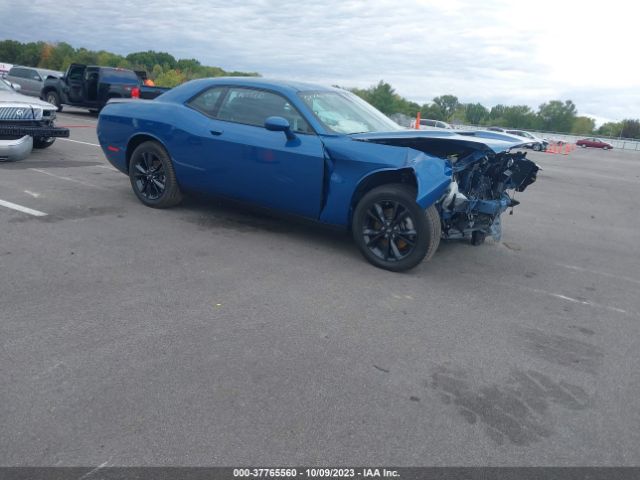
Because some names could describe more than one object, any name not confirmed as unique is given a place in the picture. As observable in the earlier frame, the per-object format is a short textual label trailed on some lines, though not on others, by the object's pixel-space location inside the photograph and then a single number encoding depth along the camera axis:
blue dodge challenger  4.70
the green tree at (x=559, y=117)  107.00
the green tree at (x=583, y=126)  107.91
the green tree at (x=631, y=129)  86.94
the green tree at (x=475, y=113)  118.47
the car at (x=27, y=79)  22.81
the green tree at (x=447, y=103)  121.12
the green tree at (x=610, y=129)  102.28
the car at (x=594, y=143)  55.72
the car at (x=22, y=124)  8.20
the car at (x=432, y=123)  32.00
